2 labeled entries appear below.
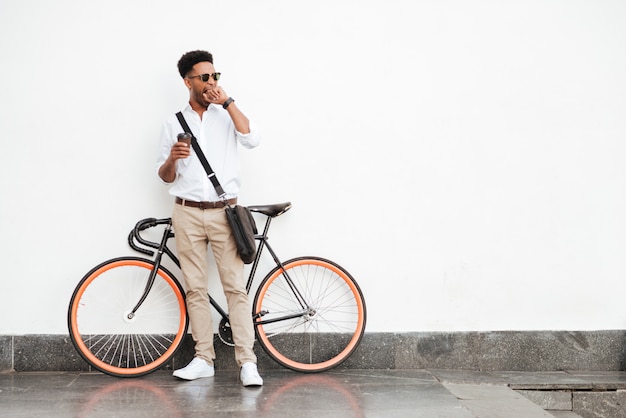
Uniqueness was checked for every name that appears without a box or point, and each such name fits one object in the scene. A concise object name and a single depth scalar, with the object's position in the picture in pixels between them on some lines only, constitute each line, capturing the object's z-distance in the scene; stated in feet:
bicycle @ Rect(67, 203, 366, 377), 18.11
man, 17.31
